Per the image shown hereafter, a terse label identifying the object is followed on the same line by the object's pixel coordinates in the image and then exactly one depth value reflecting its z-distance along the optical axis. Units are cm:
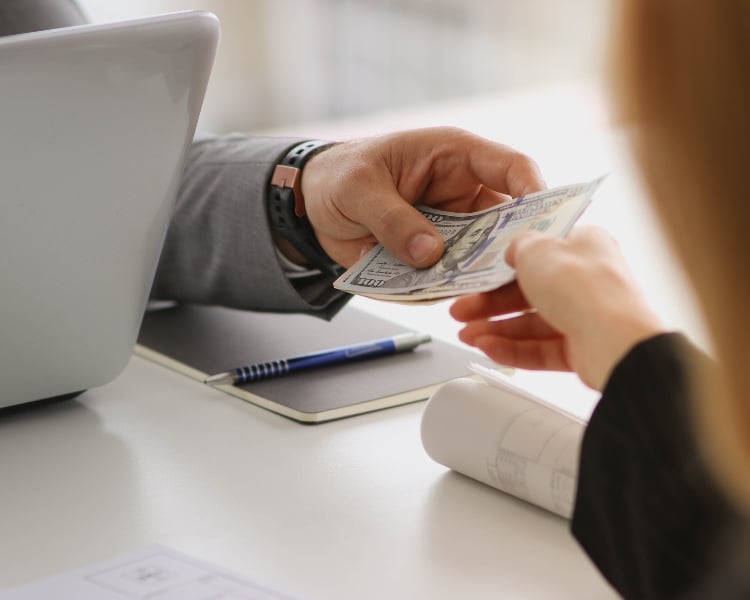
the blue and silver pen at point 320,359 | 122
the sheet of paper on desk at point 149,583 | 101
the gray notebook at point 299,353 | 119
